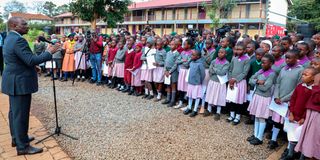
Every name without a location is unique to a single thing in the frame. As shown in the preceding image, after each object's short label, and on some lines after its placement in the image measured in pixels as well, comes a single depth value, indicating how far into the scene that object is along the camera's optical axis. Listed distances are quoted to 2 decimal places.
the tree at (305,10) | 27.98
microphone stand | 4.14
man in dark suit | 3.24
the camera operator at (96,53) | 7.96
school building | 28.20
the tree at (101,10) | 17.39
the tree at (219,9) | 21.14
